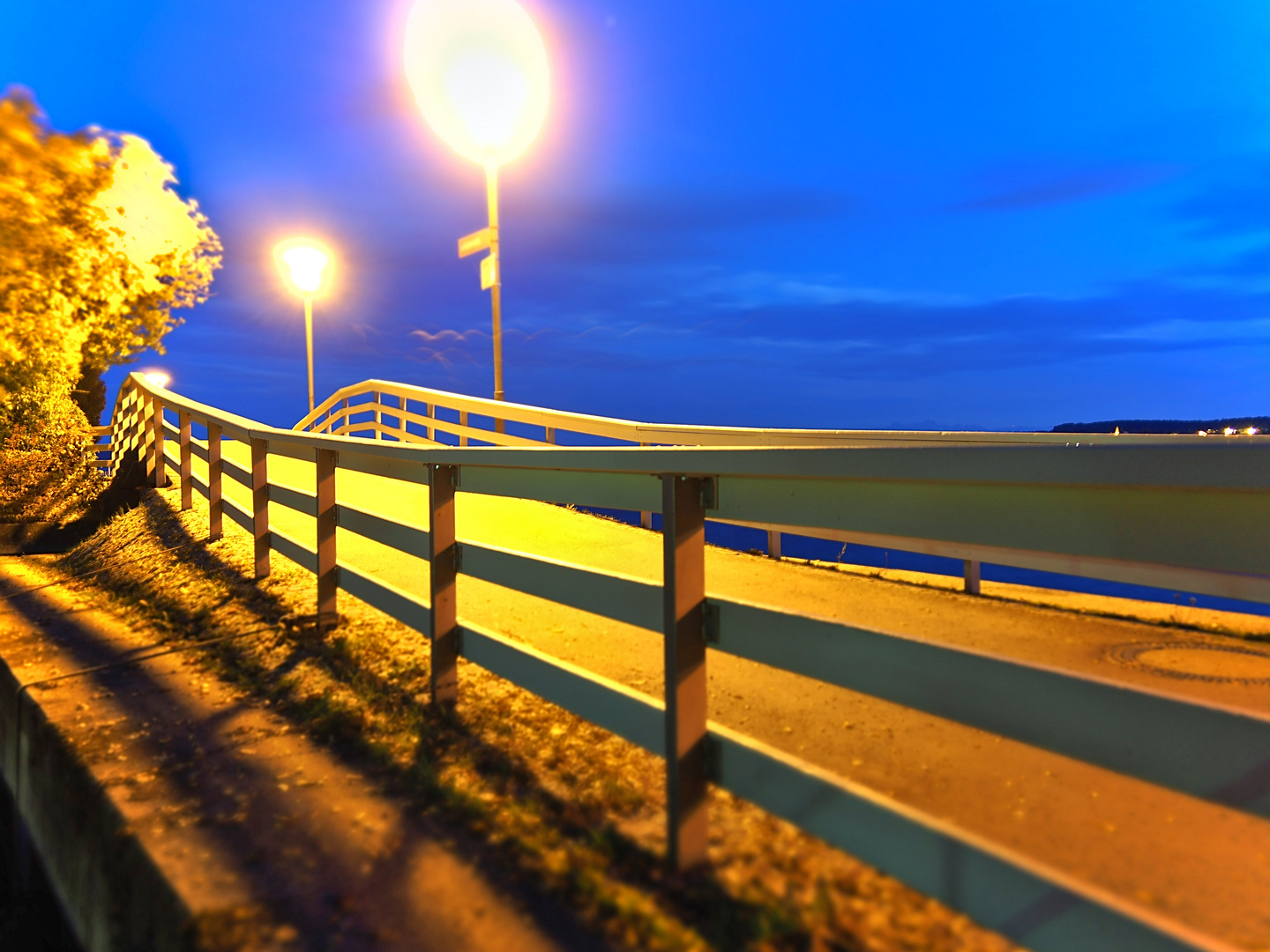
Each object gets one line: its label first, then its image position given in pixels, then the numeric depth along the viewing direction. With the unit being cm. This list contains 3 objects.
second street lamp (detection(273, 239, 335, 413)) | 1861
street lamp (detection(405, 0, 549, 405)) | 1046
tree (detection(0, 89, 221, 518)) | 678
